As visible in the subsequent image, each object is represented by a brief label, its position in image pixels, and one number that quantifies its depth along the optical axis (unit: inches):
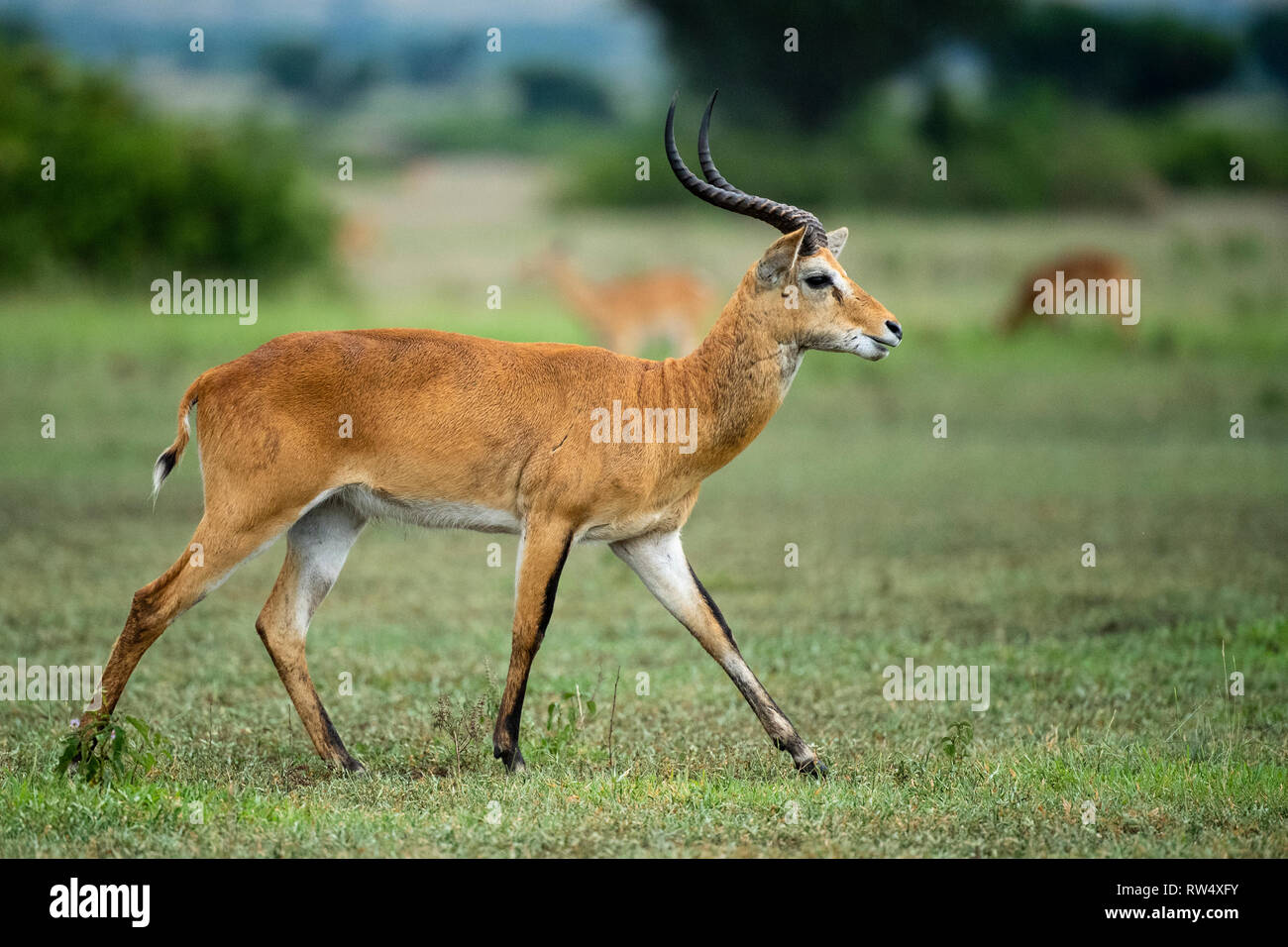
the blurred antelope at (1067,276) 869.8
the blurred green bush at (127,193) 869.2
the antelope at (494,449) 231.6
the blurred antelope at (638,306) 793.6
